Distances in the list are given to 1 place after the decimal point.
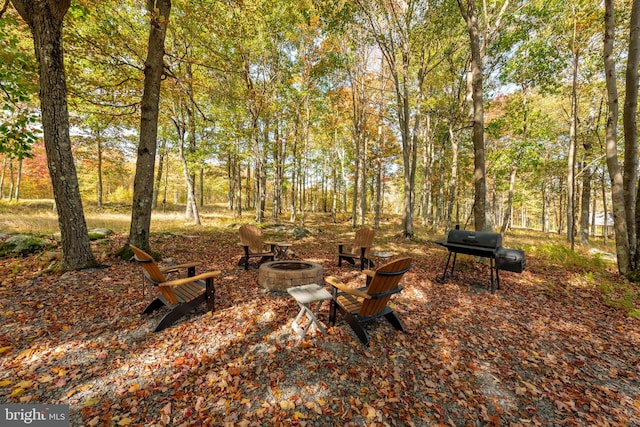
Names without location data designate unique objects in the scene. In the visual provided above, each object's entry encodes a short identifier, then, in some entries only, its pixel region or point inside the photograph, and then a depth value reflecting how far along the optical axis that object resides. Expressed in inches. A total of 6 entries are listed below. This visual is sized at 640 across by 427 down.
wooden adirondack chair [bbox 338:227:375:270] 291.2
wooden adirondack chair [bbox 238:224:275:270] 283.7
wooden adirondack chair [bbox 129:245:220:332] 146.6
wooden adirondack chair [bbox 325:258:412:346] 136.3
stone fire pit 211.8
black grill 229.5
